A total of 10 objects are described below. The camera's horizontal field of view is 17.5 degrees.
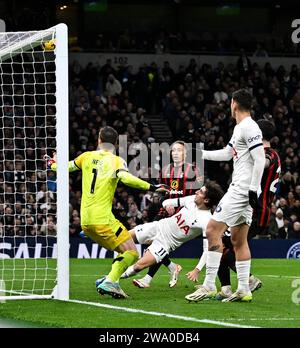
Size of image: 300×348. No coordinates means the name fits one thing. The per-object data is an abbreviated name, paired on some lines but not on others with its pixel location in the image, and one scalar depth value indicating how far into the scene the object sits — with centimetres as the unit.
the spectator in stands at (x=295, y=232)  2667
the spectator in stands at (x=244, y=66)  3447
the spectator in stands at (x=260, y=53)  3609
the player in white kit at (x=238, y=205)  1144
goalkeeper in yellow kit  1219
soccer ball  1216
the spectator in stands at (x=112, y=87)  3172
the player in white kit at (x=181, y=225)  1310
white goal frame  1170
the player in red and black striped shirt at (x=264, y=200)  1227
